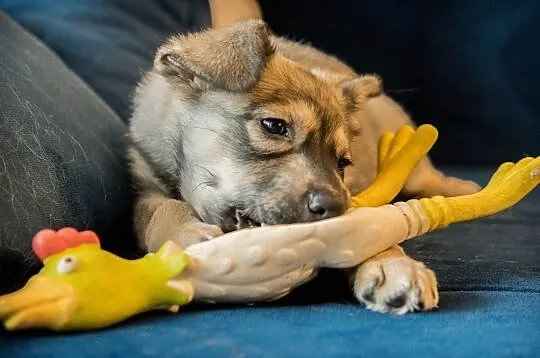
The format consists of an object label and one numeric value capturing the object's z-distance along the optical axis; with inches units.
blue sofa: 42.3
